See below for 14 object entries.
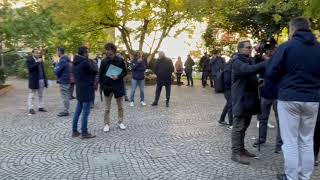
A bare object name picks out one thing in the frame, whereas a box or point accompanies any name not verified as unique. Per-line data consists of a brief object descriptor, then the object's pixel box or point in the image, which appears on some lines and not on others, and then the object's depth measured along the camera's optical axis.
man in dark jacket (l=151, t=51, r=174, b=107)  9.77
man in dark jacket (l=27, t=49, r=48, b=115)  8.50
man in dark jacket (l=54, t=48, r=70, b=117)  8.31
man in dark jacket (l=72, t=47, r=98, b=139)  6.07
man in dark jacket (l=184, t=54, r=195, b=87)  16.43
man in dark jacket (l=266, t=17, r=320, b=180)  3.75
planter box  12.71
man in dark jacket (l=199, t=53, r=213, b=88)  15.47
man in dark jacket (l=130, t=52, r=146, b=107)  9.99
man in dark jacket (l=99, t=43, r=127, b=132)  6.49
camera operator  4.24
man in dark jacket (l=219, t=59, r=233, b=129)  5.38
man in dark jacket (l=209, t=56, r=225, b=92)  13.19
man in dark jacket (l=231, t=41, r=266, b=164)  4.66
